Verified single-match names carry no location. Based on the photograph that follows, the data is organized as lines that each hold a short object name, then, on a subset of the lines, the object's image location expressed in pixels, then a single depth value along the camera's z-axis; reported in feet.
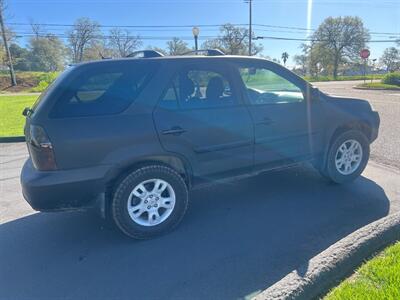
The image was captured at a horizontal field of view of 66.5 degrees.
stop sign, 79.97
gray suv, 8.89
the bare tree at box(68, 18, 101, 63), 163.84
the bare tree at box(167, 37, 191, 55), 184.04
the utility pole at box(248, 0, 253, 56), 131.03
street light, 40.74
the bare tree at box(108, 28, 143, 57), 167.73
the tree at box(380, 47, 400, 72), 223.71
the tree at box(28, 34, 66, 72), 162.50
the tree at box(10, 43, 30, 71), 155.84
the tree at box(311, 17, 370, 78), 176.45
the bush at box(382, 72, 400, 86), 85.76
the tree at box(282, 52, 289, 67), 222.28
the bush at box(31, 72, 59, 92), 96.80
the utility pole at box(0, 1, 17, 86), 100.29
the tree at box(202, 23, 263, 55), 172.04
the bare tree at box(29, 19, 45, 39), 149.20
